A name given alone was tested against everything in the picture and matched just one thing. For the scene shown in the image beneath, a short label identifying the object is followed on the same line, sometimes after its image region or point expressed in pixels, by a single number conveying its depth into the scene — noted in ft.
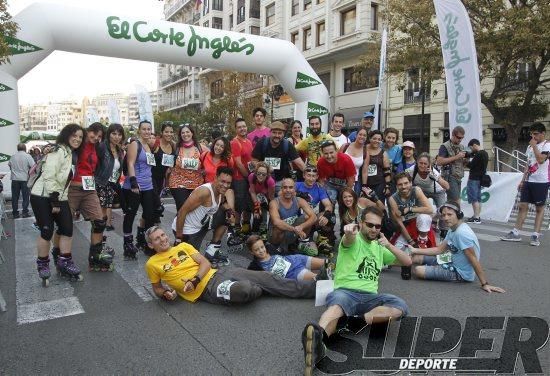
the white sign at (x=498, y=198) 29.68
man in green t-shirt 10.43
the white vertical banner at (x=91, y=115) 85.01
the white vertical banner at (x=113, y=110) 70.28
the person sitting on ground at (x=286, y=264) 14.56
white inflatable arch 30.04
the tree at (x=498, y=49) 45.57
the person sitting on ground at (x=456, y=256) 14.99
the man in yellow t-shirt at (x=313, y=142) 21.79
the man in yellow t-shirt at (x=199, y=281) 12.69
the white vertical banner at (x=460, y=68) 27.89
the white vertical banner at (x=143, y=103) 66.28
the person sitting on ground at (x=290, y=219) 17.89
